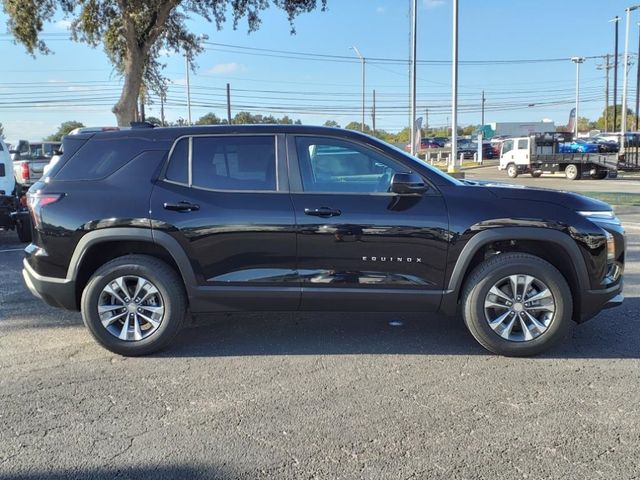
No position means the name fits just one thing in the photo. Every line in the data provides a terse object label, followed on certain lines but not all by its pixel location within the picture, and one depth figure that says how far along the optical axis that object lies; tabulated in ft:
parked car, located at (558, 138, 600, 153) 93.45
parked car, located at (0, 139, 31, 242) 30.35
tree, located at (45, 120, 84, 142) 277.85
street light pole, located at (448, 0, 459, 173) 69.77
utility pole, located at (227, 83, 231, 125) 138.62
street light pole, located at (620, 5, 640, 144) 137.59
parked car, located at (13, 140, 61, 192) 49.60
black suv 14.25
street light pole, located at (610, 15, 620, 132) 154.30
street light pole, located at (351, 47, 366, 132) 139.67
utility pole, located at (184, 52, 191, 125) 134.49
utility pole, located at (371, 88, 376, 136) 210.14
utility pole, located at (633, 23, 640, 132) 146.66
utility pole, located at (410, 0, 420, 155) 77.53
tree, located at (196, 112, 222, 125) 207.98
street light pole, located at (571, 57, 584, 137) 177.27
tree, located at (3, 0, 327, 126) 56.54
